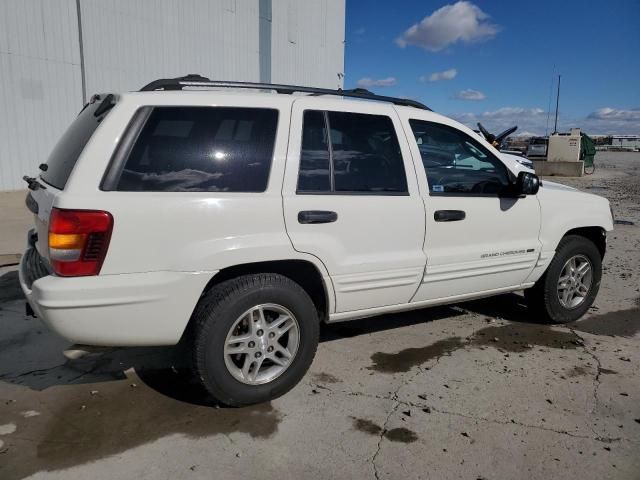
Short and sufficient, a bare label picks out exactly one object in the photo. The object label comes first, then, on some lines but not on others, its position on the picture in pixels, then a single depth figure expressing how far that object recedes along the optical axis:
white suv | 2.71
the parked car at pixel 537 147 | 31.02
